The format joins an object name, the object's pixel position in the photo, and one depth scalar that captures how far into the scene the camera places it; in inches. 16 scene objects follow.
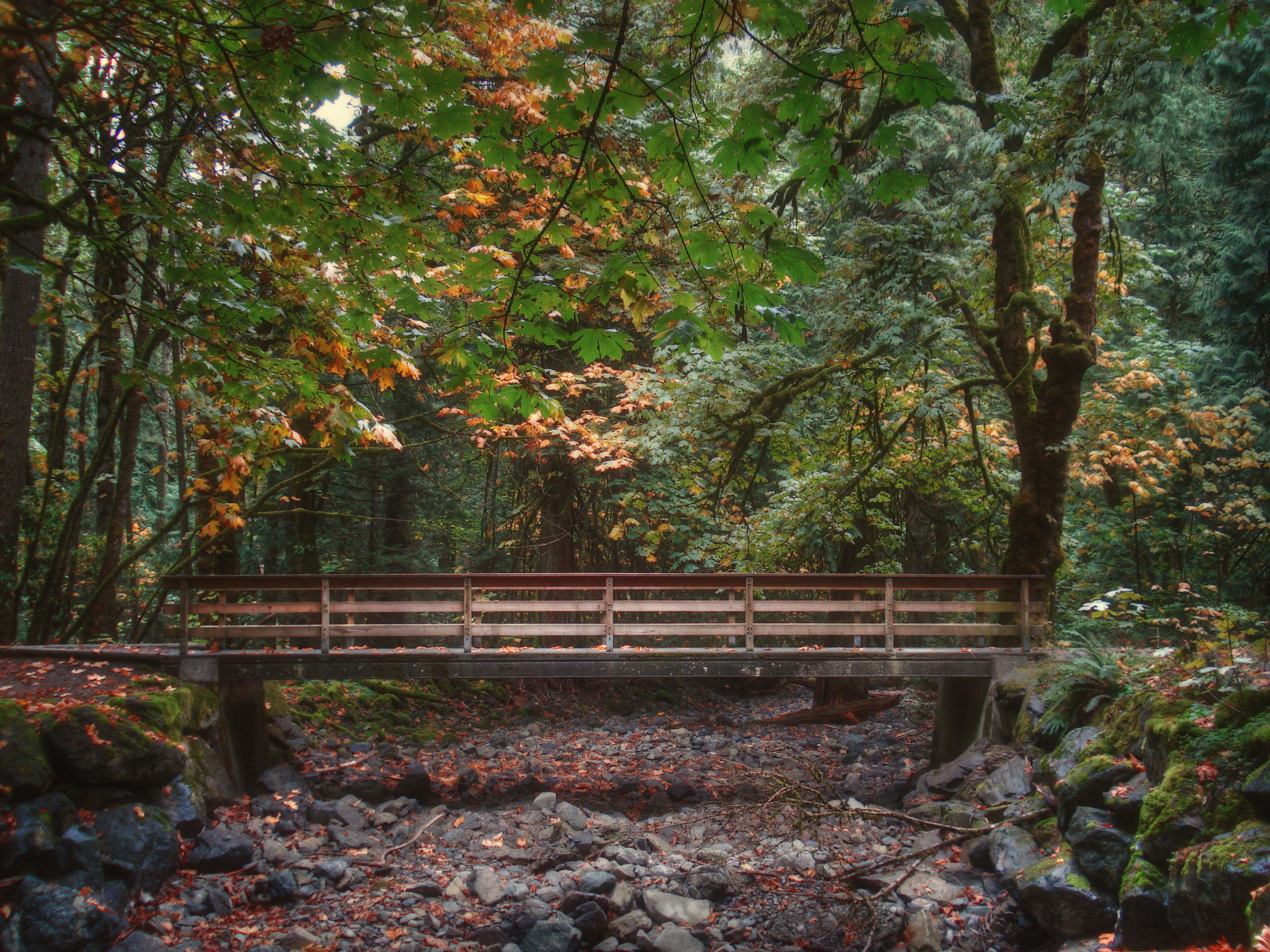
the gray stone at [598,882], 224.8
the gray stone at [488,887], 227.3
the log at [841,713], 447.8
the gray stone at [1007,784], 243.8
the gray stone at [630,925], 203.0
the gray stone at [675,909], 212.5
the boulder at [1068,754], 222.2
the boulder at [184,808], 231.3
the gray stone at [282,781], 289.3
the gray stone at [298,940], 195.2
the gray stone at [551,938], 196.4
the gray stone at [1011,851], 205.5
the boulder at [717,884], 224.8
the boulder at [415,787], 307.1
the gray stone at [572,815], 283.6
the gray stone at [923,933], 186.7
